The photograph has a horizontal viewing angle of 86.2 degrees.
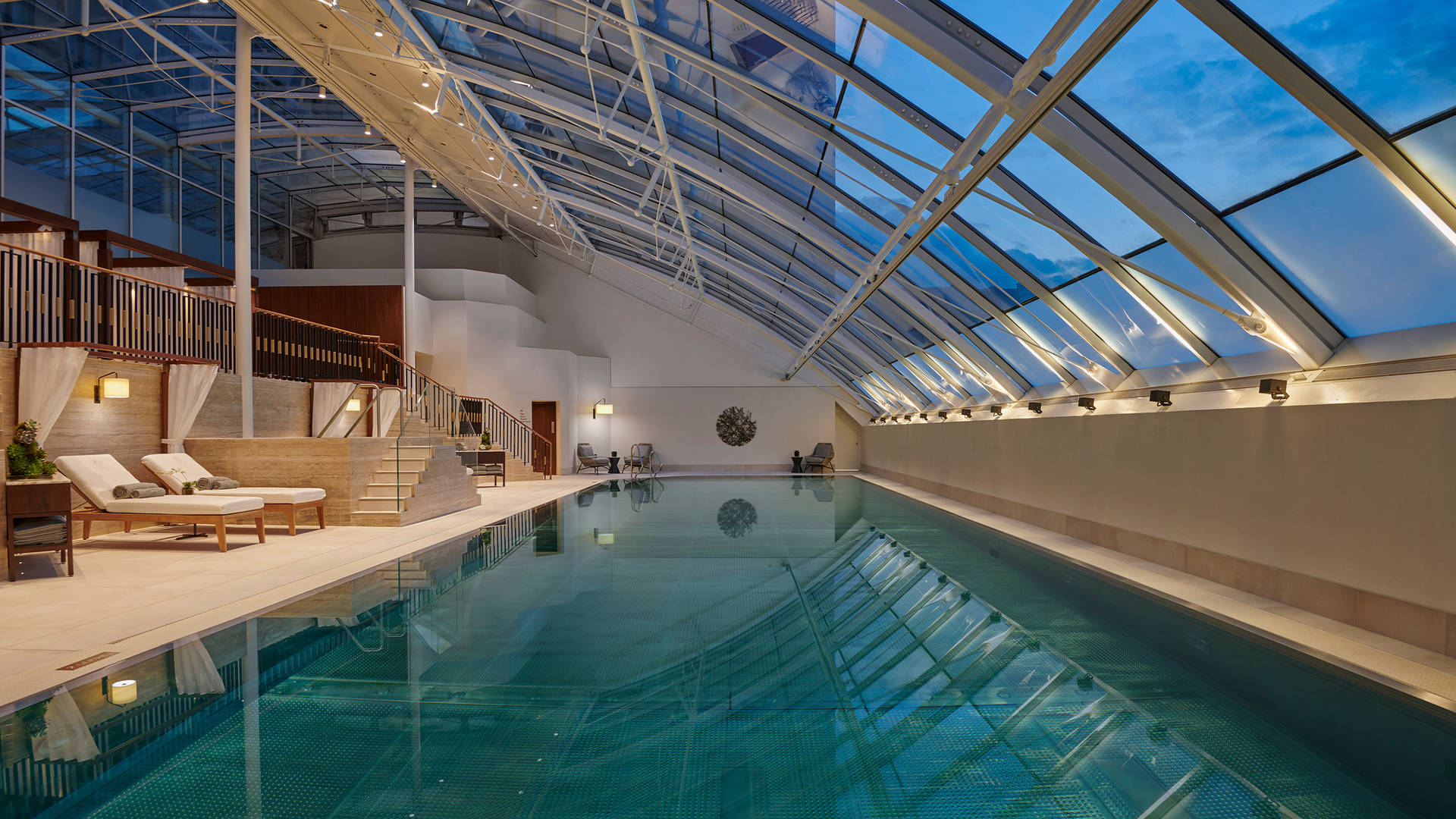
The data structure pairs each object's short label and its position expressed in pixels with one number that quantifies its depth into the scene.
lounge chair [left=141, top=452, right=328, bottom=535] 8.21
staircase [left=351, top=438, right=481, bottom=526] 9.57
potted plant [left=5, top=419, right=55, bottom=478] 6.21
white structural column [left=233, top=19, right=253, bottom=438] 10.30
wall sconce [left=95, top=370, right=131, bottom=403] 8.35
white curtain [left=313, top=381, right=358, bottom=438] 12.60
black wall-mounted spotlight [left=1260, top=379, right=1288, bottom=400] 5.42
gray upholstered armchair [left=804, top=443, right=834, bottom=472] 21.45
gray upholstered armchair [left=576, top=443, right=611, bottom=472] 20.14
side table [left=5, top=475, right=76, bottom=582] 5.95
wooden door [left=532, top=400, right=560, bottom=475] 20.06
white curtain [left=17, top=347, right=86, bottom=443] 7.16
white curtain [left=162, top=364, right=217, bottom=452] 9.26
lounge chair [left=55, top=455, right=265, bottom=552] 7.29
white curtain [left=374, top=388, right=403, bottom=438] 13.27
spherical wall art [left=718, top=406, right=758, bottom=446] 22.36
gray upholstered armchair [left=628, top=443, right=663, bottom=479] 20.94
